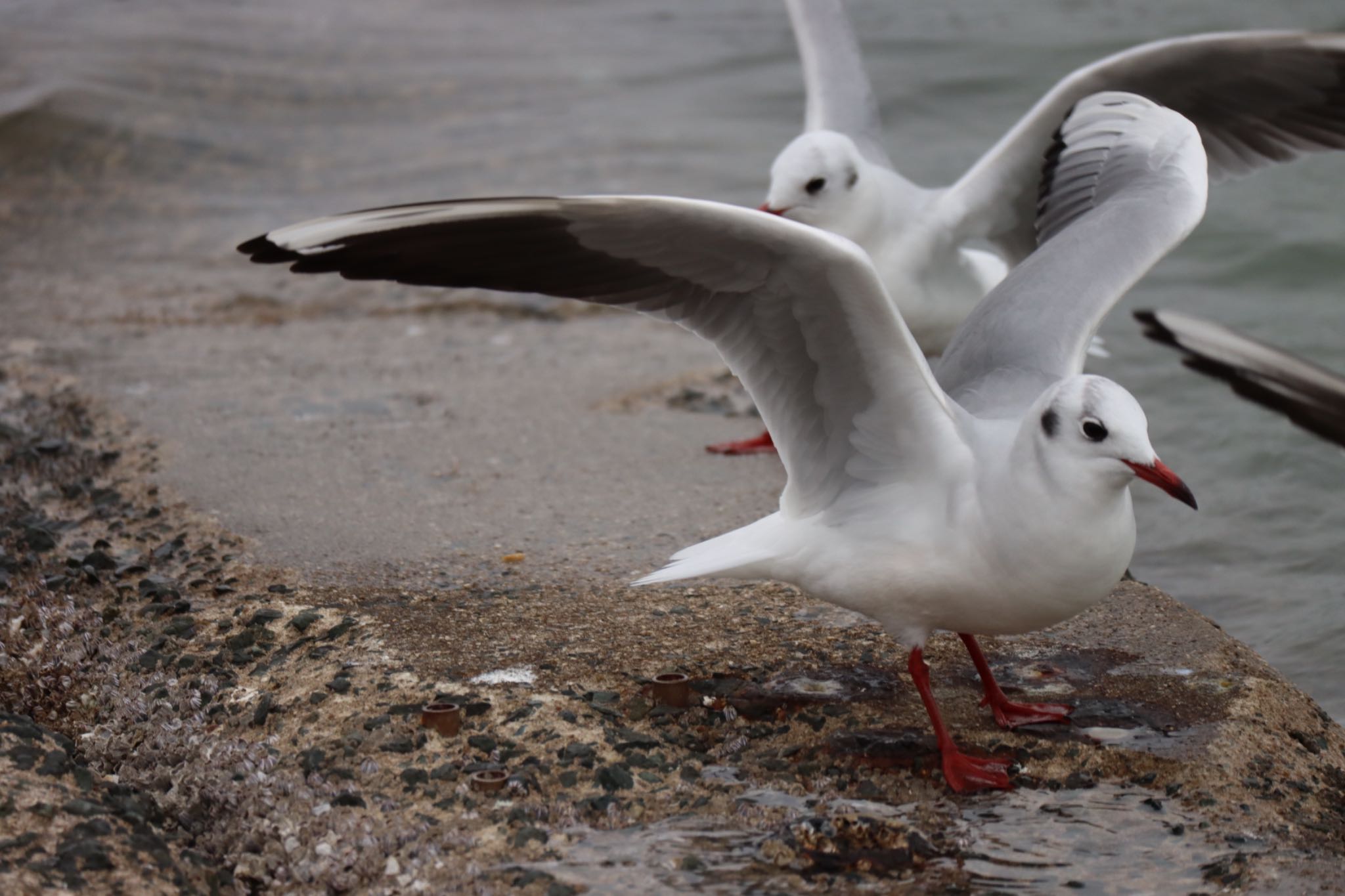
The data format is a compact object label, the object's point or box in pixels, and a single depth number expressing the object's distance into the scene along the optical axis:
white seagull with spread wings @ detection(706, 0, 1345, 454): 4.93
